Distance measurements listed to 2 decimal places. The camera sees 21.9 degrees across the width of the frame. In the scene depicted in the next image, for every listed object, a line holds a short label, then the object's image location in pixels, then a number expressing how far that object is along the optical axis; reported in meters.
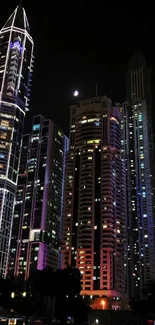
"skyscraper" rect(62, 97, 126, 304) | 136.12
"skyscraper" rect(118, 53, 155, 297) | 182.00
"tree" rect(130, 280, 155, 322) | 91.06
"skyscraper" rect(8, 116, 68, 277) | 161.30
